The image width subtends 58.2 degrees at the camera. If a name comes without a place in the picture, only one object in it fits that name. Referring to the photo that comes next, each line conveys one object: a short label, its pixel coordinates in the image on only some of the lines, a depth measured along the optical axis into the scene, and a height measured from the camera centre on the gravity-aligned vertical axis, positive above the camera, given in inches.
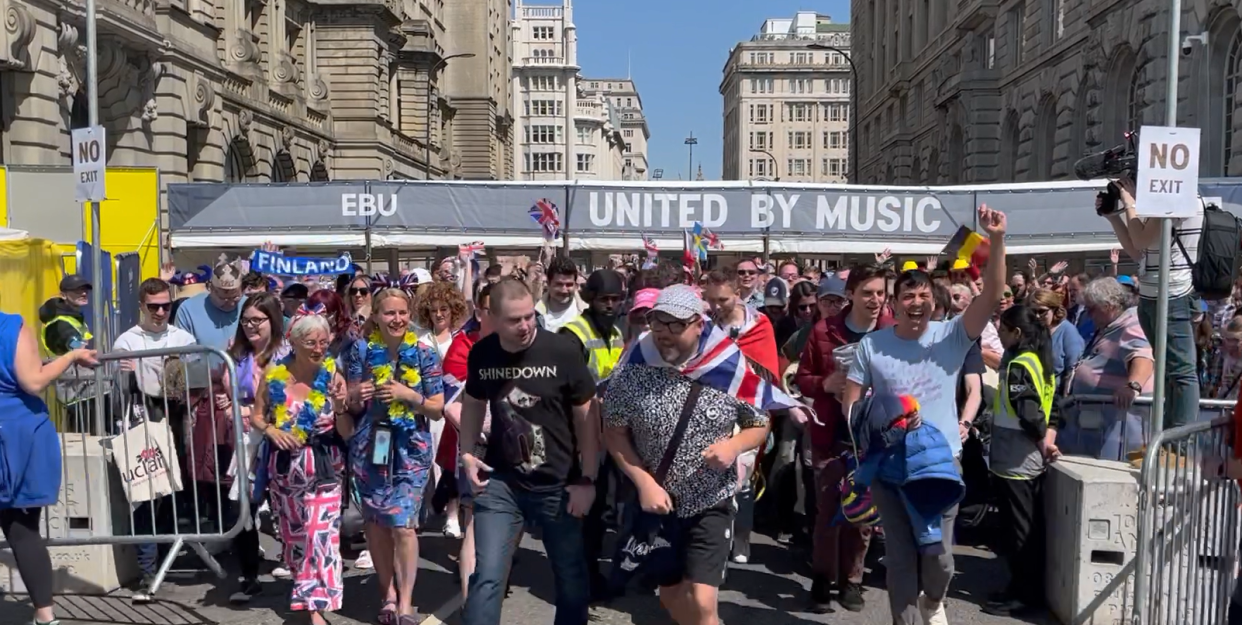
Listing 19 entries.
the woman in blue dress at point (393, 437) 220.4 -36.3
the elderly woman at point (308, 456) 219.3 -40.3
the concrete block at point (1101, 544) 222.5 -57.3
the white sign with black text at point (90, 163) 308.2 +25.2
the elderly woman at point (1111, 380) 248.2 -27.3
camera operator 243.8 -7.9
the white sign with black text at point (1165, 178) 235.9 +17.3
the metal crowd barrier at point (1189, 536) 174.1 -44.4
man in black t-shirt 187.3 -33.1
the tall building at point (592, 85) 7388.8 +1176.1
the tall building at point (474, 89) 2694.4 +406.1
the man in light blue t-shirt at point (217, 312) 299.4 -16.0
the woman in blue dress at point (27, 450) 199.8 -35.9
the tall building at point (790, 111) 5807.1 +772.8
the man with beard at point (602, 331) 262.8 -18.0
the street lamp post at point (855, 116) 1668.3 +237.0
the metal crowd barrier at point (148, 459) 238.8 -45.5
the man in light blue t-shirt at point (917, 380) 196.4 -21.7
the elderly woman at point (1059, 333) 262.2 -19.0
